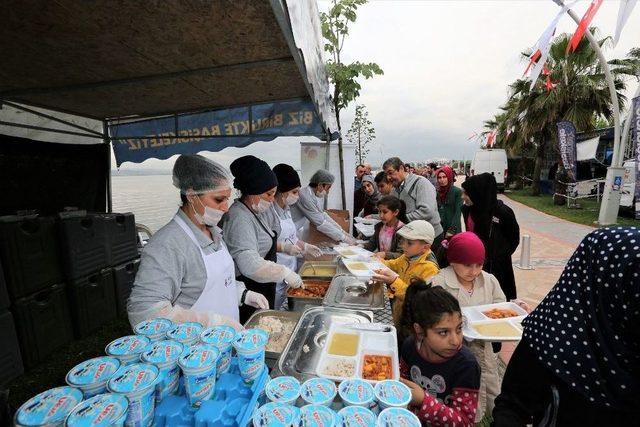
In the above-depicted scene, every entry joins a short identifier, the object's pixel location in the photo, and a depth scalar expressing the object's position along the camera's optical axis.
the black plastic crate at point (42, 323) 3.10
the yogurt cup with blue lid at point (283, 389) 1.04
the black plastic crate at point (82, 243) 3.49
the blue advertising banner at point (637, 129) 7.61
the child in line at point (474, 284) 1.99
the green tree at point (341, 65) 5.35
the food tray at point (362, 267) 2.53
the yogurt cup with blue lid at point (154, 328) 1.17
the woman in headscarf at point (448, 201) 5.42
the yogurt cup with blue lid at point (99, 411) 0.78
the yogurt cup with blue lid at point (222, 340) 1.07
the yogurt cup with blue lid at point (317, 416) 0.92
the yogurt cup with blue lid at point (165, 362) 0.96
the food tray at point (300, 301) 2.27
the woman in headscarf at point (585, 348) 0.95
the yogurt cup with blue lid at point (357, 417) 0.94
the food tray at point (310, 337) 1.47
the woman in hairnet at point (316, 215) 4.35
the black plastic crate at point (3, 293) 2.85
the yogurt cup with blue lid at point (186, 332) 1.15
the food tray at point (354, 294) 2.16
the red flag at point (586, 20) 4.99
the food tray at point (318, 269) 3.02
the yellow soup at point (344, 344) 1.59
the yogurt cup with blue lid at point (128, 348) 1.04
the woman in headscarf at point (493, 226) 3.28
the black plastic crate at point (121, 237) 4.14
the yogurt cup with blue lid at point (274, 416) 0.90
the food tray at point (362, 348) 1.39
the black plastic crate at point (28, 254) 2.92
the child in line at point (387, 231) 3.37
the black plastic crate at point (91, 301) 3.70
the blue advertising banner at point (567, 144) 12.63
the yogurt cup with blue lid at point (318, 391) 1.06
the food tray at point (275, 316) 1.91
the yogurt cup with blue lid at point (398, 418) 0.95
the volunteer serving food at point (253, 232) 2.25
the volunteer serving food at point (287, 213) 3.27
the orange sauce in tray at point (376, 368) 1.39
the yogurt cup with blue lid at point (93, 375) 0.91
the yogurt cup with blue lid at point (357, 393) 1.06
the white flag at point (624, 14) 4.29
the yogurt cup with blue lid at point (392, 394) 1.06
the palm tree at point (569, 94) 15.28
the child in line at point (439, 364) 1.38
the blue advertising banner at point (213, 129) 4.09
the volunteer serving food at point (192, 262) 1.48
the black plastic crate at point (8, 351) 2.88
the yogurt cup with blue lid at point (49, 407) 0.78
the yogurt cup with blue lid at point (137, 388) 0.86
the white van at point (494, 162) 20.48
